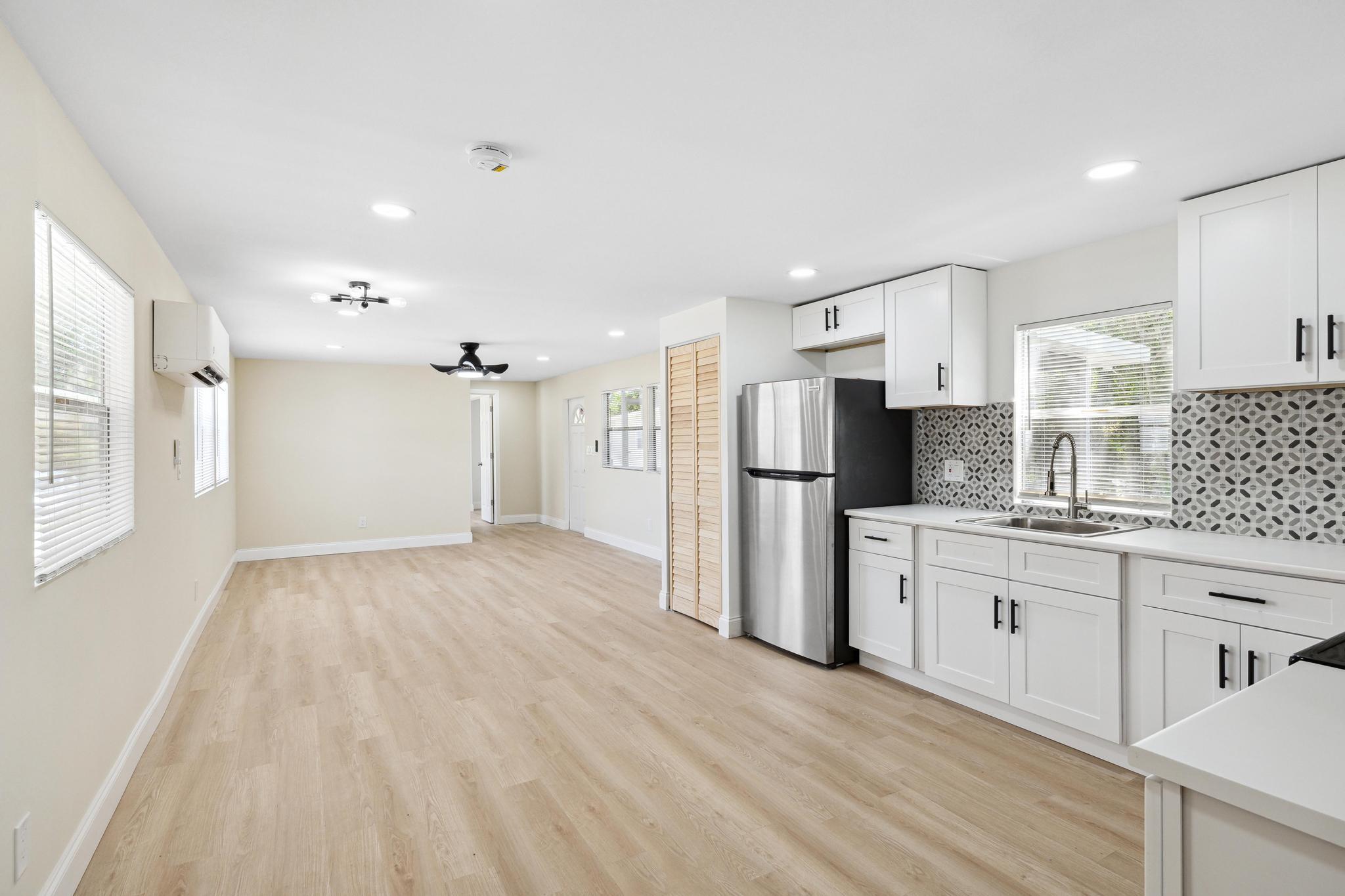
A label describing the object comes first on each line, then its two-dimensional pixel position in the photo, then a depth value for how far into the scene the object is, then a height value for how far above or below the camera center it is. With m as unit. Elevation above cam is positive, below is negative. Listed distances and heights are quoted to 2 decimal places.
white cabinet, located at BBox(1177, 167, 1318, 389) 2.41 +0.61
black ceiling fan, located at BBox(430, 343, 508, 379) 6.61 +0.80
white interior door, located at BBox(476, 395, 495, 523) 10.29 -0.14
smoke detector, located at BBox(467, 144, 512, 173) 2.23 +0.99
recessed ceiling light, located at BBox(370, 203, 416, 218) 2.80 +1.01
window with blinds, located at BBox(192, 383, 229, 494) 4.89 +0.08
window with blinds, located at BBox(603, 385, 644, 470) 7.91 +0.21
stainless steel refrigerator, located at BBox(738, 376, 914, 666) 3.91 -0.26
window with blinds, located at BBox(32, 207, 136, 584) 1.89 +0.15
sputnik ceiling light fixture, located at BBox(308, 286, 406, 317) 4.20 +0.97
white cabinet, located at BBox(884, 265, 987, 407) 3.67 +0.61
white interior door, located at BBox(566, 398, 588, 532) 9.34 -0.18
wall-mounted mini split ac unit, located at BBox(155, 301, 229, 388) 3.27 +0.55
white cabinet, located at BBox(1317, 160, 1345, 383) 2.34 +0.62
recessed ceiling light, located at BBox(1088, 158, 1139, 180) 2.38 +1.01
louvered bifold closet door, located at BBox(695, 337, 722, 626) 4.69 -0.25
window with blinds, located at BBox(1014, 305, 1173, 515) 3.15 +0.21
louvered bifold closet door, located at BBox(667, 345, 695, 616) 4.97 -0.25
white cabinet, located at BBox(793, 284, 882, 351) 4.15 +0.84
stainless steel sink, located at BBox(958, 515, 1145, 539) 3.12 -0.39
